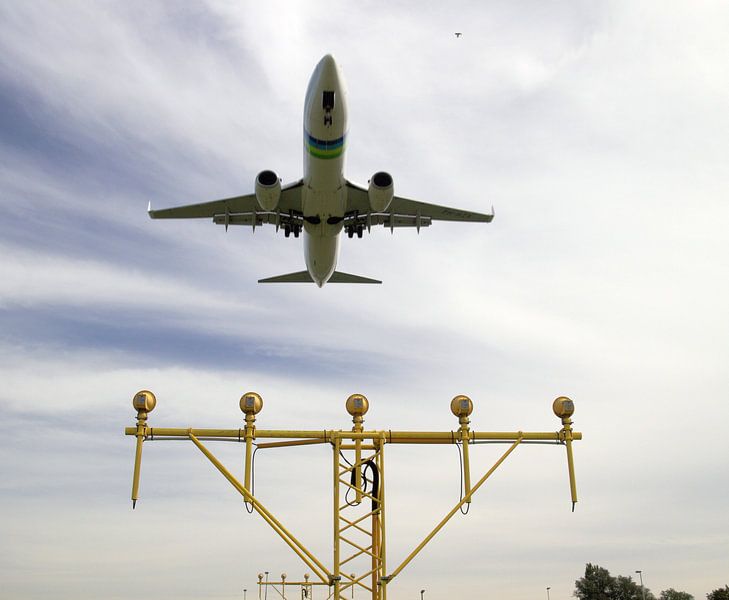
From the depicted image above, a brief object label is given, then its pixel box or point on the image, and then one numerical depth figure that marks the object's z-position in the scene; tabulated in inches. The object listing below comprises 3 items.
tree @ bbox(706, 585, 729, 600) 2498.8
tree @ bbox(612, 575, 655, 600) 2967.5
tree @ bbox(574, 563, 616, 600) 2987.2
